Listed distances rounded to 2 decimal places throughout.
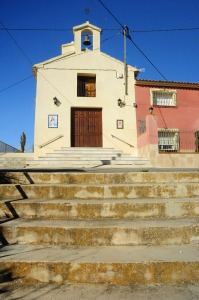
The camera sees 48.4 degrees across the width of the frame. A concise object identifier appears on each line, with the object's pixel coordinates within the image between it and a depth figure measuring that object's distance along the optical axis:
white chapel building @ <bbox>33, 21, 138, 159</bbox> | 13.48
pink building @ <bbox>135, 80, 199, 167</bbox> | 14.30
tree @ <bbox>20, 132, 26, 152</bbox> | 27.06
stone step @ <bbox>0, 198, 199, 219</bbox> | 3.21
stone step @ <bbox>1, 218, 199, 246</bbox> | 2.72
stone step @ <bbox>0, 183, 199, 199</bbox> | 3.67
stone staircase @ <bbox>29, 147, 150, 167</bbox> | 10.73
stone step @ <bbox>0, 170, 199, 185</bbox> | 4.21
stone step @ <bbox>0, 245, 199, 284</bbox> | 2.23
